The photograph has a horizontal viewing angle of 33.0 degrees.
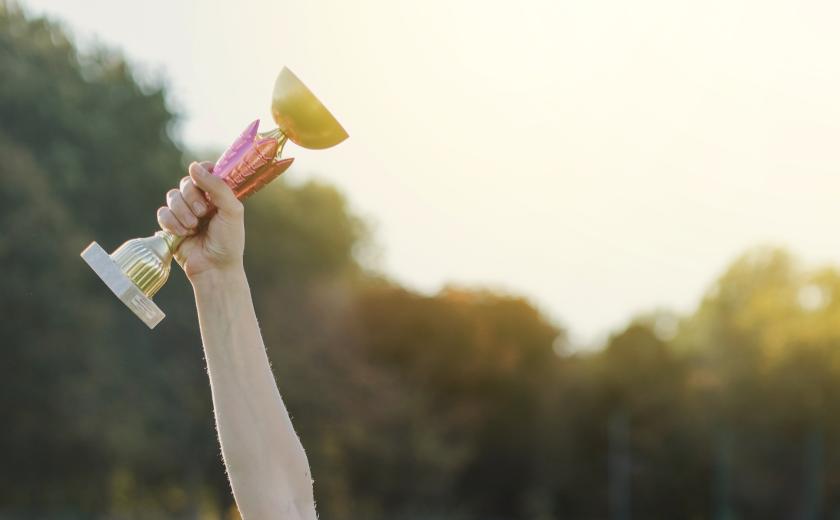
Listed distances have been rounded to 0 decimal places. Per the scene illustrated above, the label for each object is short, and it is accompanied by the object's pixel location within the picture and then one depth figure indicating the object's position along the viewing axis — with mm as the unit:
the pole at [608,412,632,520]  54625
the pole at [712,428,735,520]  53656
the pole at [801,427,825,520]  52781
